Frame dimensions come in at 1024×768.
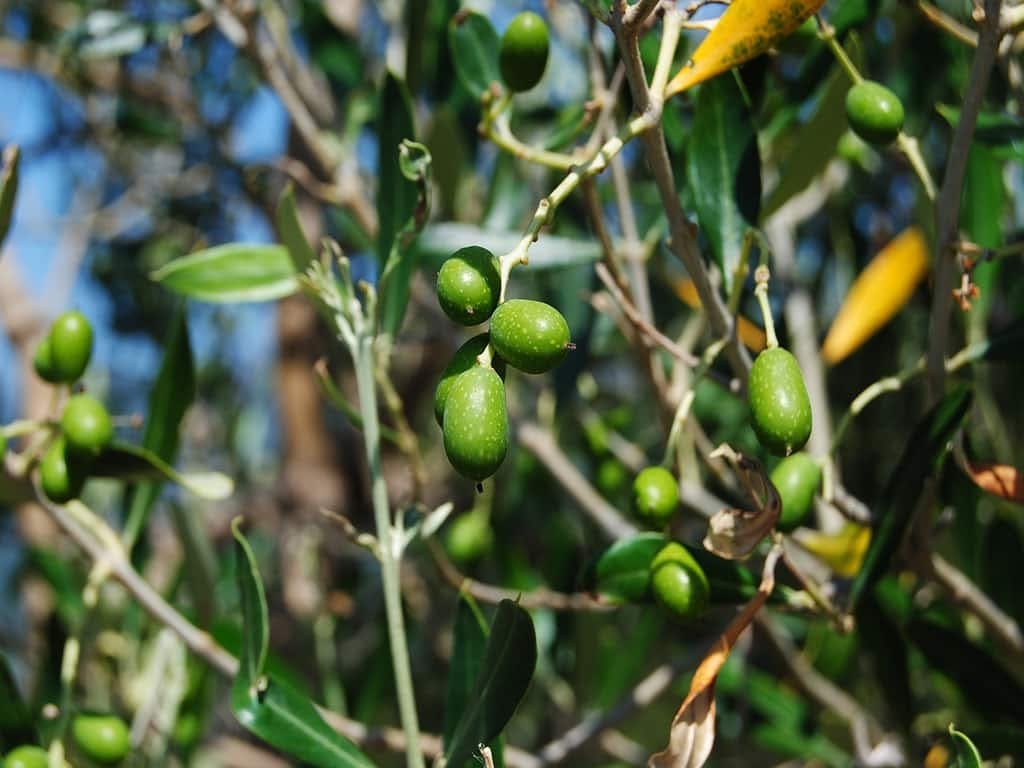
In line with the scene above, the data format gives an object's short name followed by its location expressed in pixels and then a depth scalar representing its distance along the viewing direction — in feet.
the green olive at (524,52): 1.74
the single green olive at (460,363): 1.53
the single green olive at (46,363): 1.85
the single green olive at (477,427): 1.48
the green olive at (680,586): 1.64
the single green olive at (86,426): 1.78
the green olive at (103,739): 1.85
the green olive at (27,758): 1.76
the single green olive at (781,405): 1.54
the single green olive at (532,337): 1.49
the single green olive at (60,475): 1.79
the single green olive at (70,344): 1.83
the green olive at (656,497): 1.71
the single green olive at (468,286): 1.50
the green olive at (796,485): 1.70
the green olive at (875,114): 1.68
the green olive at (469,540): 2.35
